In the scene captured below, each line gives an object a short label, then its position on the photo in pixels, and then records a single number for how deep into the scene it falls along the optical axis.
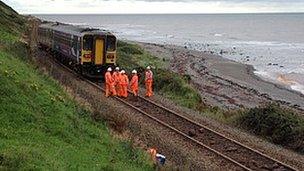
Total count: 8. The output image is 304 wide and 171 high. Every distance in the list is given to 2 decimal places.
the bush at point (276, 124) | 19.56
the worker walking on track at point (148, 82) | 26.11
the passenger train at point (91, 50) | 29.40
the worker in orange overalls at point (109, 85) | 24.92
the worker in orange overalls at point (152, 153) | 14.33
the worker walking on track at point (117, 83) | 25.47
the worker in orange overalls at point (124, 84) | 25.36
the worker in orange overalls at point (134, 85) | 25.64
